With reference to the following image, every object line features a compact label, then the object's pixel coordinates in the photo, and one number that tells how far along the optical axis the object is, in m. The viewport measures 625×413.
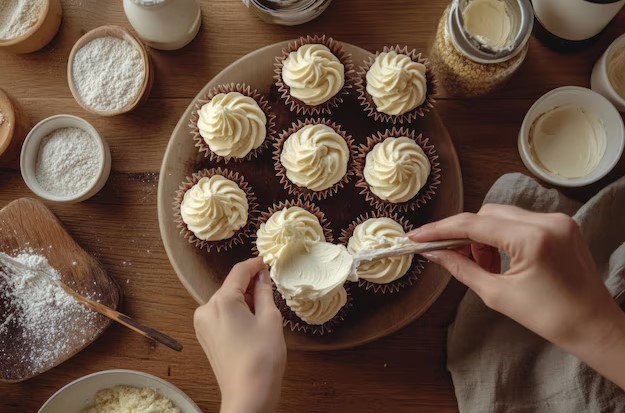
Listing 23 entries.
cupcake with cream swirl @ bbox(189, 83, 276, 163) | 0.60
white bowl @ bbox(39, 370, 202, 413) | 0.60
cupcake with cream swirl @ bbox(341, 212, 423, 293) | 0.59
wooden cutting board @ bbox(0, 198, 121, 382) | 0.64
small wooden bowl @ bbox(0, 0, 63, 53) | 0.65
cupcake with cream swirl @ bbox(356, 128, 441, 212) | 0.60
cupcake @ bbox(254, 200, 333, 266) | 0.57
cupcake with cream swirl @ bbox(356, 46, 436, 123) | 0.60
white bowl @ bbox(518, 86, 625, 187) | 0.61
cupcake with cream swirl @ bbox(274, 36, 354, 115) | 0.61
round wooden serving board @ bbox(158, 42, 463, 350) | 0.62
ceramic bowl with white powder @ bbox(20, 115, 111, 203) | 0.65
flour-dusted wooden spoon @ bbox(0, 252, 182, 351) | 0.62
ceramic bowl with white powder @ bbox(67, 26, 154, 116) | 0.65
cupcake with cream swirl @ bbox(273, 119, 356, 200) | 0.60
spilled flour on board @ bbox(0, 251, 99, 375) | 0.64
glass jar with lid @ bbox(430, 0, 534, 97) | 0.58
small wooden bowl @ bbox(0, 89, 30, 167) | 0.65
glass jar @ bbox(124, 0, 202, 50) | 0.61
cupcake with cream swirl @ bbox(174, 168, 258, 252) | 0.60
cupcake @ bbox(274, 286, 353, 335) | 0.59
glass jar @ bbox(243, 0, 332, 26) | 0.63
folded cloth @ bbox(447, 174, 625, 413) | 0.59
